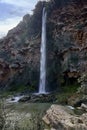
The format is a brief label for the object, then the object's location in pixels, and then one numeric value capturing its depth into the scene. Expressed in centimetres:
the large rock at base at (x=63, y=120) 674
